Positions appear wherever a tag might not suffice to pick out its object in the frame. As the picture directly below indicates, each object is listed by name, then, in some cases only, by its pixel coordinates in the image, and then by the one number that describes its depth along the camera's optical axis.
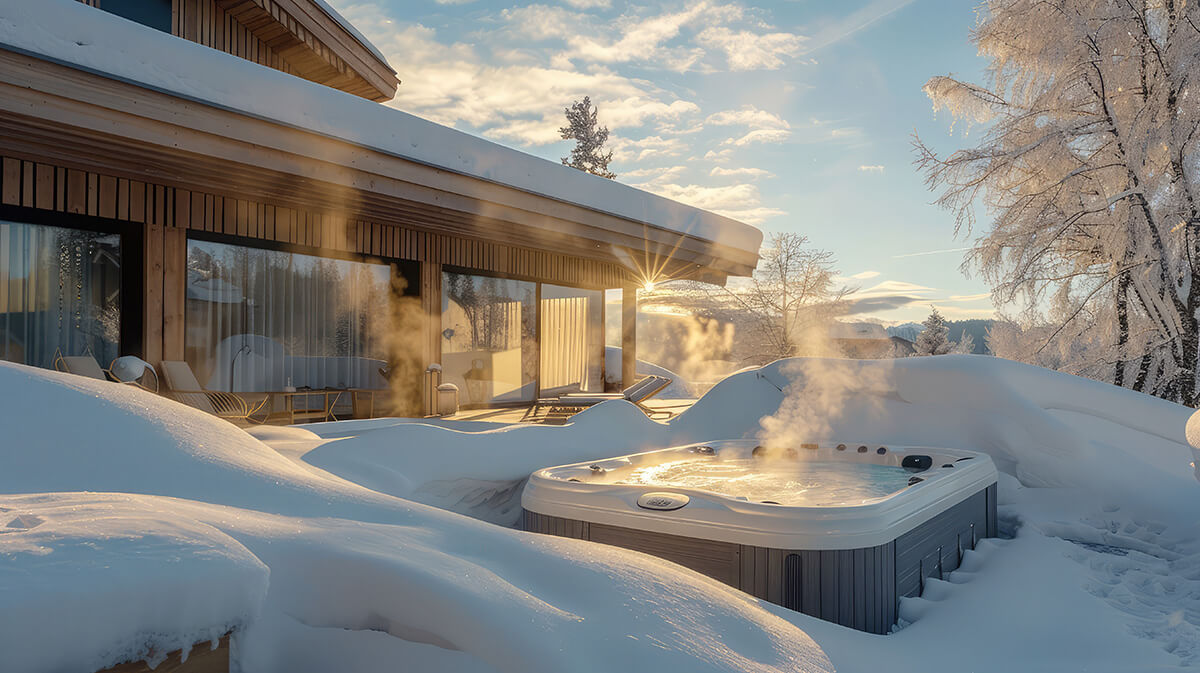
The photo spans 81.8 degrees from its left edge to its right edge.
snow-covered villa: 3.92
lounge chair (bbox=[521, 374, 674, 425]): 7.86
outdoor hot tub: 2.90
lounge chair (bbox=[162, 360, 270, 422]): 5.18
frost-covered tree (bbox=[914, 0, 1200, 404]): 7.23
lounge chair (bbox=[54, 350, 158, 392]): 4.72
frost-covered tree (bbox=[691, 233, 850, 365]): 18.41
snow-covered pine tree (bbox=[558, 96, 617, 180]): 22.06
